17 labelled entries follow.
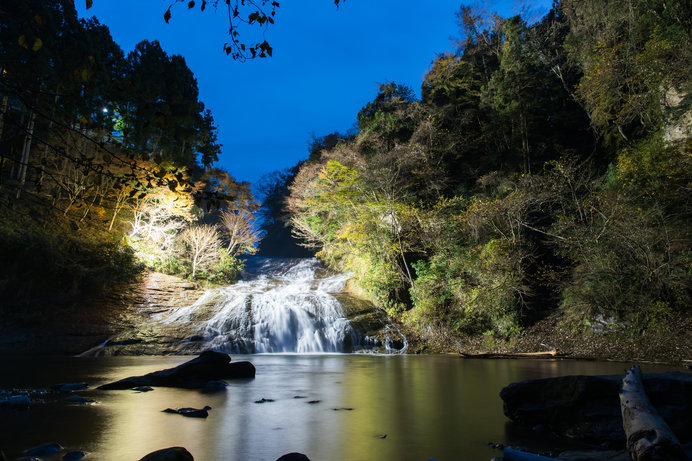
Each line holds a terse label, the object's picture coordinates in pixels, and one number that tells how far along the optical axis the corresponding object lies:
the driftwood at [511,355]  11.33
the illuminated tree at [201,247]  23.45
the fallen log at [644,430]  2.52
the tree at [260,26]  3.11
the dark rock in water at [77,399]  5.29
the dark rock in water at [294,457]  2.81
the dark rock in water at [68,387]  6.23
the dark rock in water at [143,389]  6.26
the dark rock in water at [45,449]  3.17
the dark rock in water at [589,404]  3.31
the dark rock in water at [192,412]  4.64
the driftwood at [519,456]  2.57
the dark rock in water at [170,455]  2.66
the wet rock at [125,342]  13.85
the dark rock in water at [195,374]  6.68
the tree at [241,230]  27.52
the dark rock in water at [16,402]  4.78
